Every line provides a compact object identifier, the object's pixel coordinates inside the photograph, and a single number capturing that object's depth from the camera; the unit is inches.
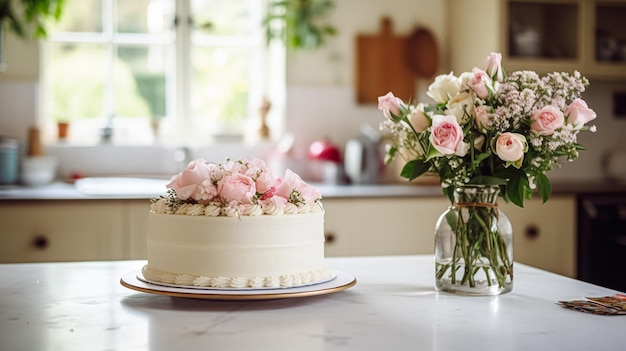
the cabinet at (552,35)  152.4
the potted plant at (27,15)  145.9
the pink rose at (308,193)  60.6
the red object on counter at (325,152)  156.3
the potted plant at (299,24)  161.2
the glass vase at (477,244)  61.1
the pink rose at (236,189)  57.4
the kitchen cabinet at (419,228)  137.1
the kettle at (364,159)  153.6
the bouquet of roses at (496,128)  57.9
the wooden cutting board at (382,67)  165.8
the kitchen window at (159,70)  160.4
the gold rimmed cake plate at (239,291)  55.3
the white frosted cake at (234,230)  57.2
